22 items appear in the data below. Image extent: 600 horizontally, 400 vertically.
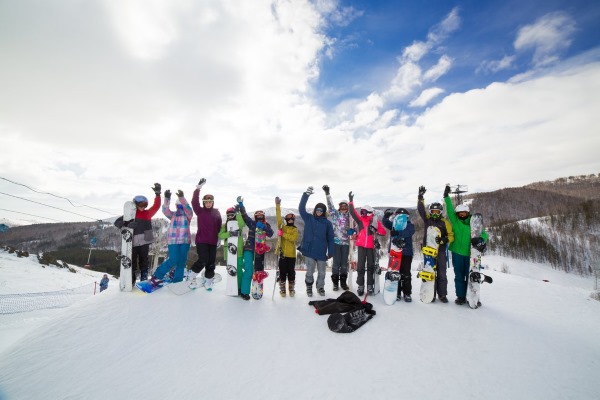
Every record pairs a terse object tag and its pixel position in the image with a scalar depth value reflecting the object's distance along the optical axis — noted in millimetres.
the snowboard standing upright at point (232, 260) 6332
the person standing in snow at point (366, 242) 6449
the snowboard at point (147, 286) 6245
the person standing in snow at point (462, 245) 5902
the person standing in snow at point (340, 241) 6719
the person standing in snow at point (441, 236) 6059
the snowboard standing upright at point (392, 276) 5879
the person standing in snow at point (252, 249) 6273
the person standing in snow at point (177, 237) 6504
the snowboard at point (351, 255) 6805
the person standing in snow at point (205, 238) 6504
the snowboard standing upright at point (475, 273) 5750
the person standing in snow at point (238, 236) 6418
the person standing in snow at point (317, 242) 6457
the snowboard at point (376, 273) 6551
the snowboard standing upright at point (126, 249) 6418
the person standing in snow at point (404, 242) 6185
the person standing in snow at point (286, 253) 6363
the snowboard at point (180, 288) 6207
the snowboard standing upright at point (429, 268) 5957
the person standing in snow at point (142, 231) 6664
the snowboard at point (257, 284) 6283
